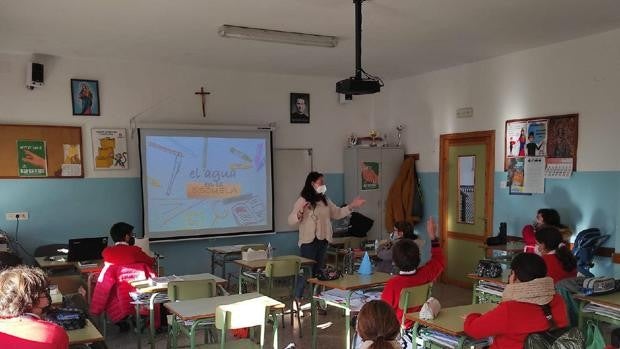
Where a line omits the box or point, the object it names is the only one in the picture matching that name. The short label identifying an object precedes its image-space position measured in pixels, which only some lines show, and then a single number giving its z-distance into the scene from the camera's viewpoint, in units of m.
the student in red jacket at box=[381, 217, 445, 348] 3.46
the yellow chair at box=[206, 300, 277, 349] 3.01
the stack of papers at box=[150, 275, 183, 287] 4.25
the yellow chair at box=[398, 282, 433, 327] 3.37
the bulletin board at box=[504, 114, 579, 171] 5.49
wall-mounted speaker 5.85
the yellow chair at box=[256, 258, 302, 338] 4.88
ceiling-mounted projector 4.41
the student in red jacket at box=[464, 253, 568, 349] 2.60
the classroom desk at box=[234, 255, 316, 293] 5.04
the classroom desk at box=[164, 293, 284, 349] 3.17
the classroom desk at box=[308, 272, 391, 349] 3.94
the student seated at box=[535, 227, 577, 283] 3.96
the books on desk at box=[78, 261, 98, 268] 5.14
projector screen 6.60
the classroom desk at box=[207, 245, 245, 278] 6.09
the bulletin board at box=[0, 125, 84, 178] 5.84
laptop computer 5.35
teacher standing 5.81
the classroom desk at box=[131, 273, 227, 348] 4.11
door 6.56
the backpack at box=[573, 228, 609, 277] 5.03
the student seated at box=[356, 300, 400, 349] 2.04
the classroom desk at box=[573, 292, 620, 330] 3.49
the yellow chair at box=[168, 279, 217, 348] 3.80
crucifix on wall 6.93
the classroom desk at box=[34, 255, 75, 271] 5.26
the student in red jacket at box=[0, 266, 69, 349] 2.20
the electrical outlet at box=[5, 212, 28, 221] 5.86
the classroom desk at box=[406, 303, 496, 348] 2.86
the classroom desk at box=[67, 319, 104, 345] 2.71
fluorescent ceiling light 5.03
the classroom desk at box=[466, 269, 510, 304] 4.16
